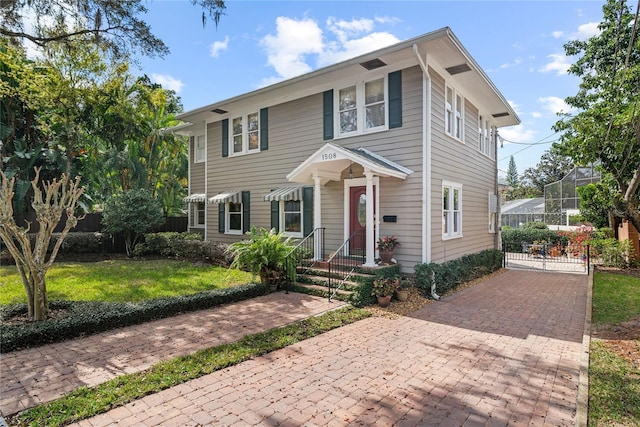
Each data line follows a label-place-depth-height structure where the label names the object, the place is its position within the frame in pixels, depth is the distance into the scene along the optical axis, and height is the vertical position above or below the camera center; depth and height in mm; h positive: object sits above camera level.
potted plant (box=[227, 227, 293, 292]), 8977 -957
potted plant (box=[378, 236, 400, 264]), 9288 -737
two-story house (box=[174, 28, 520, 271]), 9234 +2127
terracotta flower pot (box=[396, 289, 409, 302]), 8297 -1774
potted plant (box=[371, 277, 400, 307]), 7887 -1593
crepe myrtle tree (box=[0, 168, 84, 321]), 5605 -438
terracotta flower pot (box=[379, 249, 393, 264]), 9266 -943
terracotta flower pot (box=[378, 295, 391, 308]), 7870 -1810
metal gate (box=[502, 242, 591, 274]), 15012 -2016
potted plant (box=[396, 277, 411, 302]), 8305 -1703
